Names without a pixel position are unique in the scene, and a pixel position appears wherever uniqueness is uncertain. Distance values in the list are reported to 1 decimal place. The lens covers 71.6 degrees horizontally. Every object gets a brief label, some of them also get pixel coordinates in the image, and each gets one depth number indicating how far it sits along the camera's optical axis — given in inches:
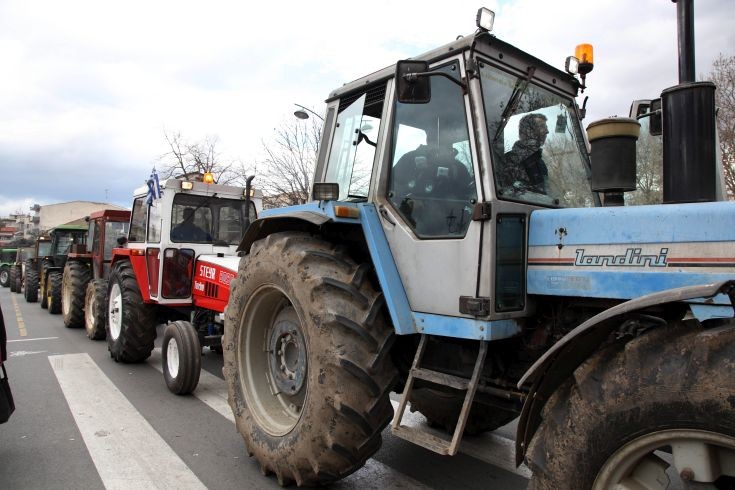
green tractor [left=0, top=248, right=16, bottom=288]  1117.1
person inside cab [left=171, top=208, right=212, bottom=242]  274.7
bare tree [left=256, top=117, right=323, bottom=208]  849.5
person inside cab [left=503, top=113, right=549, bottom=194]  113.0
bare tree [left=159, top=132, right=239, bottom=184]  1034.1
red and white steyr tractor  263.4
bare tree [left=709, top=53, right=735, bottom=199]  518.3
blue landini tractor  72.2
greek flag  265.0
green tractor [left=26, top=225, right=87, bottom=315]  530.6
